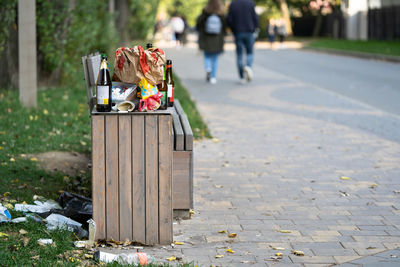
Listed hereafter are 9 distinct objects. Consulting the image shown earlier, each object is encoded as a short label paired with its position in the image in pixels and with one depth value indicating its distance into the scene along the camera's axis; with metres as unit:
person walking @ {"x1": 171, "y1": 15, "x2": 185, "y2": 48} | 58.63
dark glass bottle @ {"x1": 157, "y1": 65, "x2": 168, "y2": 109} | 7.59
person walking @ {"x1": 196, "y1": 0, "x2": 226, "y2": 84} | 23.55
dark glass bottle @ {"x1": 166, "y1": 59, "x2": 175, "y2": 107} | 8.35
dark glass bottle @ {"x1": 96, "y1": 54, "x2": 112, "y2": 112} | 7.21
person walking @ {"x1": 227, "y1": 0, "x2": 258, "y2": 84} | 23.42
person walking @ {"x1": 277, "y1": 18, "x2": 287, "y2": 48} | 61.12
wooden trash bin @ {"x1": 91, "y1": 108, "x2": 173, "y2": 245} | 7.15
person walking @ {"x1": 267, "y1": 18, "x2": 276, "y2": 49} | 60.13
